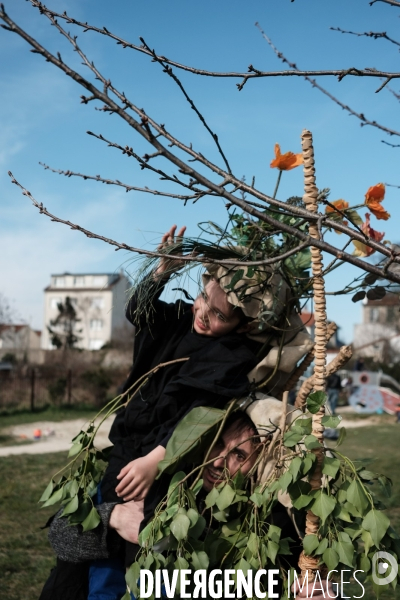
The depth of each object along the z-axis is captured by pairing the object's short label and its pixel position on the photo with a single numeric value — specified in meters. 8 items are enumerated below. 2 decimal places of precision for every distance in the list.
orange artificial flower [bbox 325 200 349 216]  2.07
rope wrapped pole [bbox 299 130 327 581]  1.66
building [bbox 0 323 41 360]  30.09
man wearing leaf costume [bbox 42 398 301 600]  2.05
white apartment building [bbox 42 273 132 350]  52.36
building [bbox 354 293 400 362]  36.50
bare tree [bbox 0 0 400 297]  1.28
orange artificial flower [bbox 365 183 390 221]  1.93
